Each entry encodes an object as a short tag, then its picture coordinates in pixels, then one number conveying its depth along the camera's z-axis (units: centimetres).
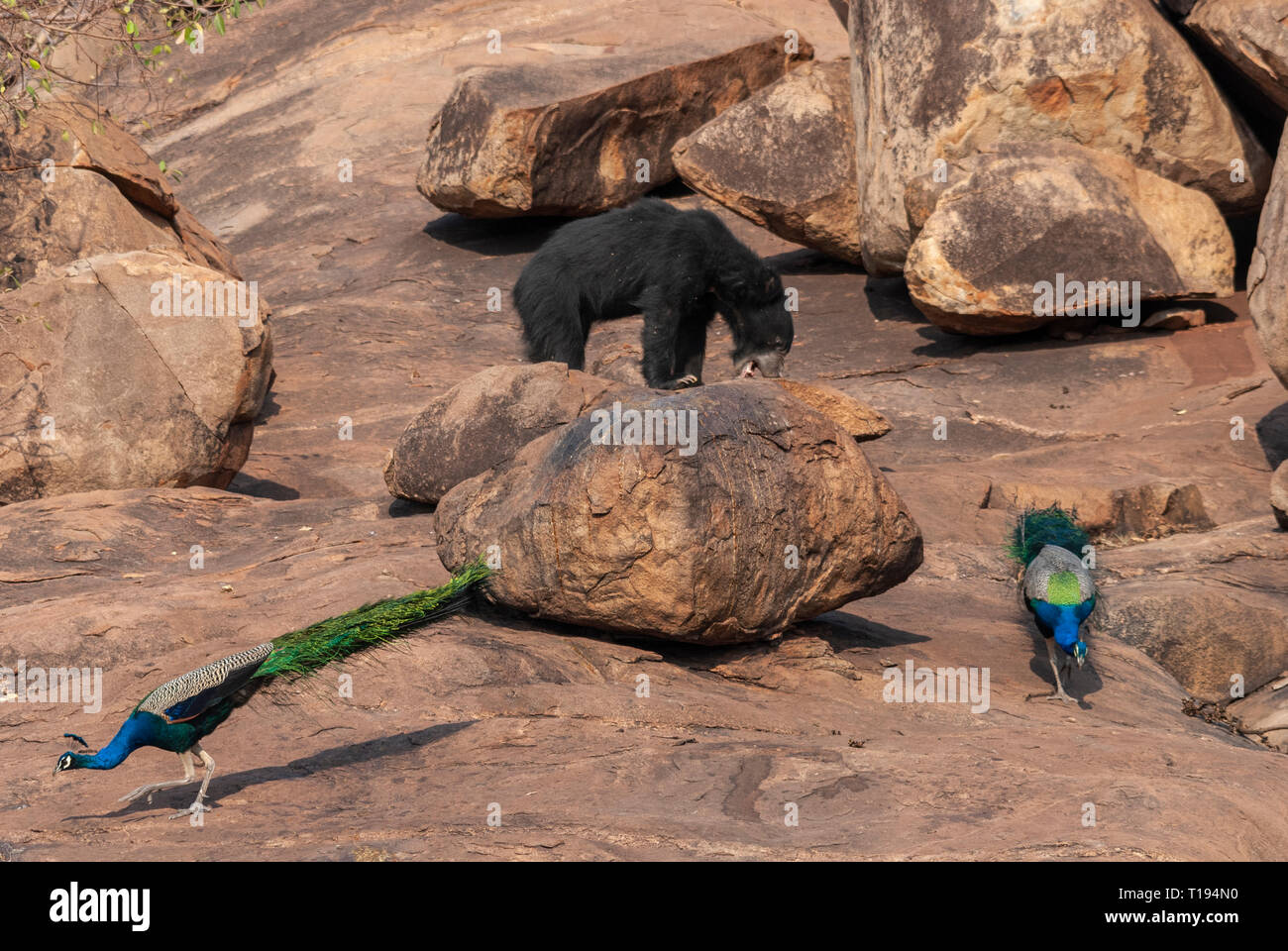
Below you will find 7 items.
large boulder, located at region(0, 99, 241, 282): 1093
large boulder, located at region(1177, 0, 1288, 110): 1058
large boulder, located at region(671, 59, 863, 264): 1405
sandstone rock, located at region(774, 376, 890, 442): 893
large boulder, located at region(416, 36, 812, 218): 1488
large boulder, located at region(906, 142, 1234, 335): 1197
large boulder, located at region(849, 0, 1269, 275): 1209
